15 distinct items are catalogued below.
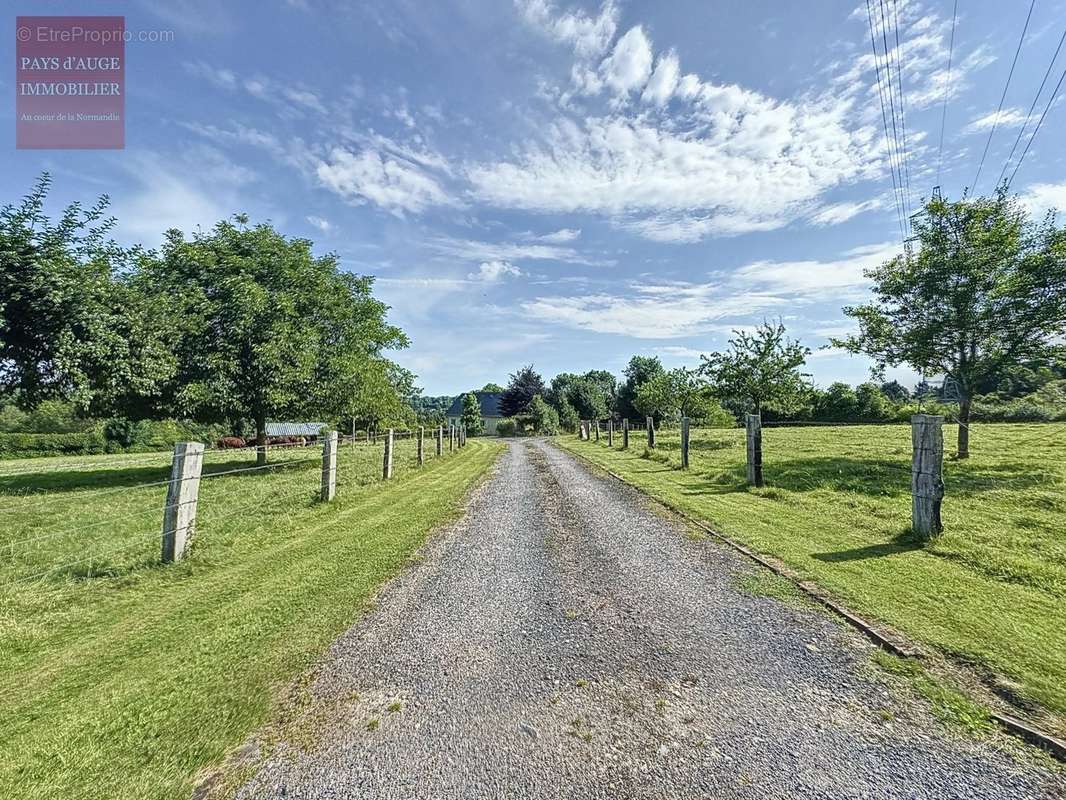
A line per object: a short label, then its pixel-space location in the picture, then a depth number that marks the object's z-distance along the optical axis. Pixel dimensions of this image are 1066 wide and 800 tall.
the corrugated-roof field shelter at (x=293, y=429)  62.13
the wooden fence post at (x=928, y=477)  5.46
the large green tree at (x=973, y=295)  12.52
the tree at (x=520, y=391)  66.12
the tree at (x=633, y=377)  55.53
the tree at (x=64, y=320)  9.53
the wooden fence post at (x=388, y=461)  12.54
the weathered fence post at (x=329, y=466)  8.77
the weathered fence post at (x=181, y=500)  5.21
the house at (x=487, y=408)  72.76
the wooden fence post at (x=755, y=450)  9.80
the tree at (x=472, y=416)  58.03
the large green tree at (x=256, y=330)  14.67
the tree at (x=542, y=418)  55.41
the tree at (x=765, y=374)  24.86
